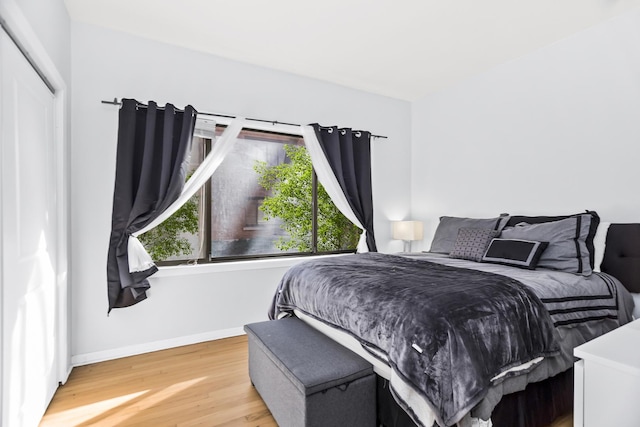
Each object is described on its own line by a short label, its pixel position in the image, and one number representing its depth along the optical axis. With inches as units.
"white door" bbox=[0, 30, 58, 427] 59.1
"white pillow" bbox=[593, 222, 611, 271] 99.0
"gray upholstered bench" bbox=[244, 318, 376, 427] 62.2
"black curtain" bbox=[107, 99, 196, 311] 109.6
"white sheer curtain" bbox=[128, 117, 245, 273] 111.1
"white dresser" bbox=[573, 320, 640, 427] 56.8
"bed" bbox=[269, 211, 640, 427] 57.4
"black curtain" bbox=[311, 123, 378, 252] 151.5
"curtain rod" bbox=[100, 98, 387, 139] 109.7
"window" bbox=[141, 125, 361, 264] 131.3
